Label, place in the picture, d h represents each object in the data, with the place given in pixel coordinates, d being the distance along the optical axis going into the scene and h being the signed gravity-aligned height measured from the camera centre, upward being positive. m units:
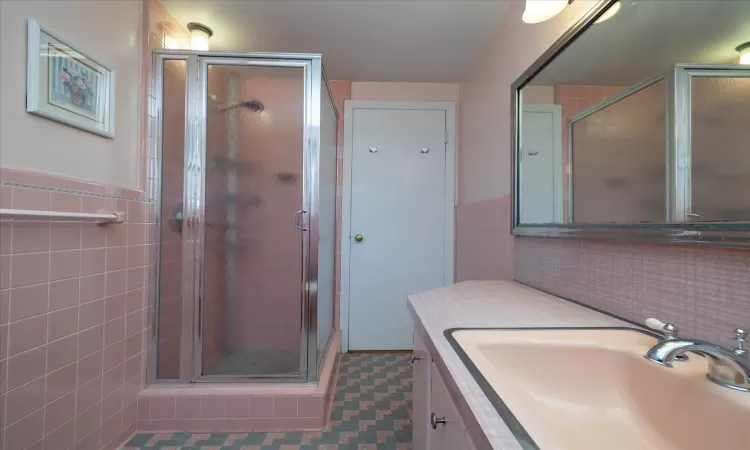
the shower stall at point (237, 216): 1.58 +0.06
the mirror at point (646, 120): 0.62 +0.28
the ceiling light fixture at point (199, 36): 1.87 +1.13
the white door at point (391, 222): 2.54 +0.05
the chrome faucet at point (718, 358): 0.50 -0.20
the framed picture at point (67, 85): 0.99 +0.48
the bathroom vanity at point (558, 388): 0.46 -0.26
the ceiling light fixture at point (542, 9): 1.10 +0.77
